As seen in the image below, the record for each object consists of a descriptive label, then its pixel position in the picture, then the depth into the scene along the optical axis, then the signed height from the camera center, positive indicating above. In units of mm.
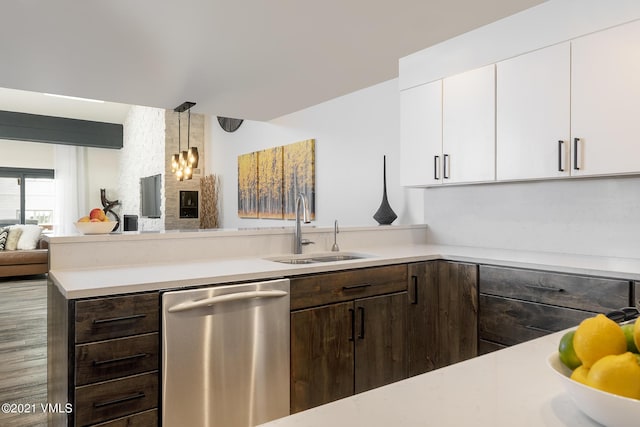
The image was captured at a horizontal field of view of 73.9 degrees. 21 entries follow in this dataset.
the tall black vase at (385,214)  3469 -15
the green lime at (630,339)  564 -171
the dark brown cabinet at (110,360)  1484 -538
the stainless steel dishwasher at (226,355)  1658 -594
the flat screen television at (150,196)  7621 +314
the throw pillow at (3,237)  6863 -394
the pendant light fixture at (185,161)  4324 +538
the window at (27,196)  8773 +364
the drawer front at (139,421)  1539 -770
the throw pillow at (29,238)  6980 -417
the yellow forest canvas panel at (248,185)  6023 +399
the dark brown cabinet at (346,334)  2006 -619
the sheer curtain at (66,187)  9414 +578
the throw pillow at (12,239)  6883 -427
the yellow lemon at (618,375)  498 -196
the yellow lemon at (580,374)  555 -215
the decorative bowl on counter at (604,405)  489 -234
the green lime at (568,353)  608 -207
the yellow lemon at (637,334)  544 -157
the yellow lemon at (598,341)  552 -170
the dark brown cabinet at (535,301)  1864 -426
